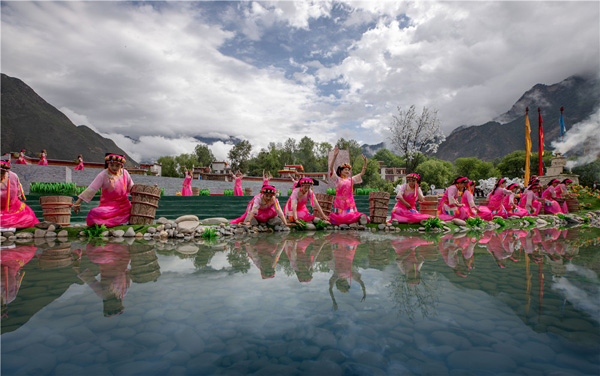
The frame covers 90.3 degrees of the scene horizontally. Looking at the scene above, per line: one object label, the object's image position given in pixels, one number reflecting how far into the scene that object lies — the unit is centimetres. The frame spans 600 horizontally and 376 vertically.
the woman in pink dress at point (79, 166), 1760
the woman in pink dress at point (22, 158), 1719
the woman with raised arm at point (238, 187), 1927
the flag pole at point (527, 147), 2078
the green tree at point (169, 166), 6141
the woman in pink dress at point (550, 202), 1271
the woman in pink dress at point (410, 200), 884
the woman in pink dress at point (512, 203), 1103
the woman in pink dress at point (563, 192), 1320
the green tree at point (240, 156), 5301
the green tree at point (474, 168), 5770
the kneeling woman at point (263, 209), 800
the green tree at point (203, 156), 6003
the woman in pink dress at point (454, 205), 926
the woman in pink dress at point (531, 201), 1210
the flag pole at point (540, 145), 2039
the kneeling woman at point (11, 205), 654
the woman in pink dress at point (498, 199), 1078
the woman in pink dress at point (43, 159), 1723
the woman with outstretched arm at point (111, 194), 675
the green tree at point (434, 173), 5322
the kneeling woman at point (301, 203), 839
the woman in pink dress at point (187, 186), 1713
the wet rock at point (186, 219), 770
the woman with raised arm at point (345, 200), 869
